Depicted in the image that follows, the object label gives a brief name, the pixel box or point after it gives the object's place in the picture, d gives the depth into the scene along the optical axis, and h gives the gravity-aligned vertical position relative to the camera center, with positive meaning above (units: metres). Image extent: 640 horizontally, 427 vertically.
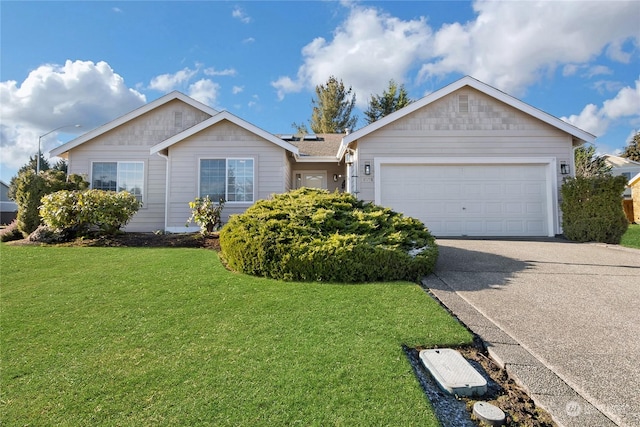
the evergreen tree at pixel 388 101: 28.47 +11.03
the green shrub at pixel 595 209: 8.90 +0.53
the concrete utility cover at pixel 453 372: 2.37 -1.12
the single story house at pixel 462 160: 10.33 +2.12
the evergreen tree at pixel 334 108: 31.08 +11.28
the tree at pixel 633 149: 35.94 +8.77
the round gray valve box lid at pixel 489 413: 2.05 -1.18
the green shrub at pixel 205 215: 9.82 +0.32
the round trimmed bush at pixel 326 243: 5.05 -0.27
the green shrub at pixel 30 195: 9.91 +0.88
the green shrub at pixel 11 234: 10.09 -0.30
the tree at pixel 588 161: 22.08 +5.21
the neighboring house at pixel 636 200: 20.94 +1.84
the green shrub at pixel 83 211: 8.94 +0.39
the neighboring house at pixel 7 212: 24.06 +0.89
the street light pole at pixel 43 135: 17.98 +5.34
